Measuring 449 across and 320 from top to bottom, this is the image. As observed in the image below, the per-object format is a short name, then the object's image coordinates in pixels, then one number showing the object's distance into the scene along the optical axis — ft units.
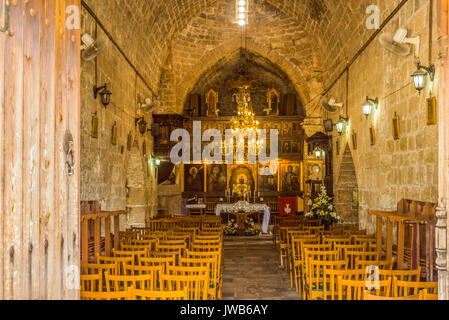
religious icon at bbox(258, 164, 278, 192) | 62.23
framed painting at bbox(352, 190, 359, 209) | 40.08
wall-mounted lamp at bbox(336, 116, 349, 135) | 39.86
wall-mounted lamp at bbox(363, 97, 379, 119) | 31.14
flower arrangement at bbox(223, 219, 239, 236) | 43.65
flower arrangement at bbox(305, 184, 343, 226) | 38.45
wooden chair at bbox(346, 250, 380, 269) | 18.11
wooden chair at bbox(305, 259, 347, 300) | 16.09
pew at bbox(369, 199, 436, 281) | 17.43
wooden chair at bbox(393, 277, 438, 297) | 12.04
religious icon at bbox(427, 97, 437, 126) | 19.89
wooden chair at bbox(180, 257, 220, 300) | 16.68
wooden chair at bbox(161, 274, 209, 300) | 13.44
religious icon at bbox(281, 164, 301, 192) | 61.52
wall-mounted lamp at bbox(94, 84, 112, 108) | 26.35
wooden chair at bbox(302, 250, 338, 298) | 18.13
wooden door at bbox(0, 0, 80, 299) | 7.04
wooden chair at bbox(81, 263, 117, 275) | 15.34
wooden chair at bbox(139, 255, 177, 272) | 16.49
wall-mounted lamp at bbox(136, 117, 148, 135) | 39.50
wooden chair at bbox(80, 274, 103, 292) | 13.53
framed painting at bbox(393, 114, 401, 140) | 25.14
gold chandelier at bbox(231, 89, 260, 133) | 44.55
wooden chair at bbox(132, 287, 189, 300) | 11.31
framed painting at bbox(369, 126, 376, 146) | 30.86
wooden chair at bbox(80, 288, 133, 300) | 11.40
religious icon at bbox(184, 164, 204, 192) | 61.72
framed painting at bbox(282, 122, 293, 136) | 62.59
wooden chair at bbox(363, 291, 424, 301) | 9.76
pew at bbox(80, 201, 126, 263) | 20.02
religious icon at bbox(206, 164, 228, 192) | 61.87
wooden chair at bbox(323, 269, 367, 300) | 14.38
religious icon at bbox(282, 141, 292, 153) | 62.44
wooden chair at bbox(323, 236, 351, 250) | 22.45
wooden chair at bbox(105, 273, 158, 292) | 13.01
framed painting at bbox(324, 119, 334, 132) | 43.87
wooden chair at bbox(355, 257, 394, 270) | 16.15
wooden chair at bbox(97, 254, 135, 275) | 16.46
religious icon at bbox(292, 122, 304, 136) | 62.21
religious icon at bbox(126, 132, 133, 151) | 35.86
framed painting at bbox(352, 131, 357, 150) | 36.60
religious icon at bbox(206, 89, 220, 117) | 63.26
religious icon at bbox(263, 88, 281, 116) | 63.93
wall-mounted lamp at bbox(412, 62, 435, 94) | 20.32
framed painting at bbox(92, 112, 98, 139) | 25.64
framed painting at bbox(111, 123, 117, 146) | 30.57
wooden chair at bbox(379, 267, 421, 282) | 13.80
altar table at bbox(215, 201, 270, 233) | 45.85
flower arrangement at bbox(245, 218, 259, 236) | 44.21
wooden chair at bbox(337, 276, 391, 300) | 12.51
